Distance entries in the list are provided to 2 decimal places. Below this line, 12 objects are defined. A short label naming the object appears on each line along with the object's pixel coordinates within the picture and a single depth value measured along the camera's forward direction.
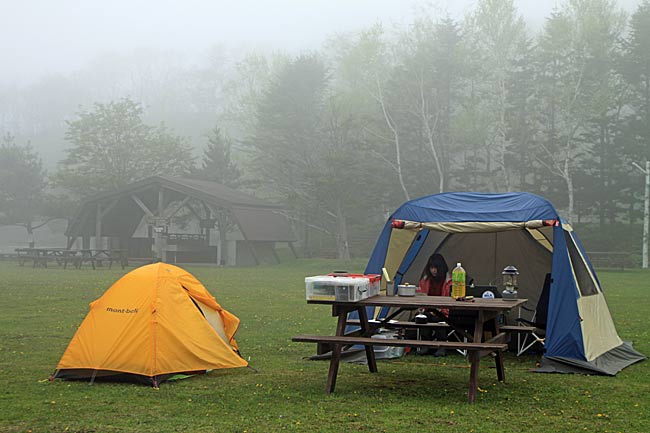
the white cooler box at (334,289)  7.01
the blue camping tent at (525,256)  8.61
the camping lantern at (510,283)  7.86
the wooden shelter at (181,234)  36.31
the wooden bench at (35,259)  32.52
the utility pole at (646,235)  33.84
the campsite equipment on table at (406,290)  7.69
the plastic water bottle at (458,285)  7.52
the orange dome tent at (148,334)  7.56
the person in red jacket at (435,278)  9.95
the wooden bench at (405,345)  6.68
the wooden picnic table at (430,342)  6.74
